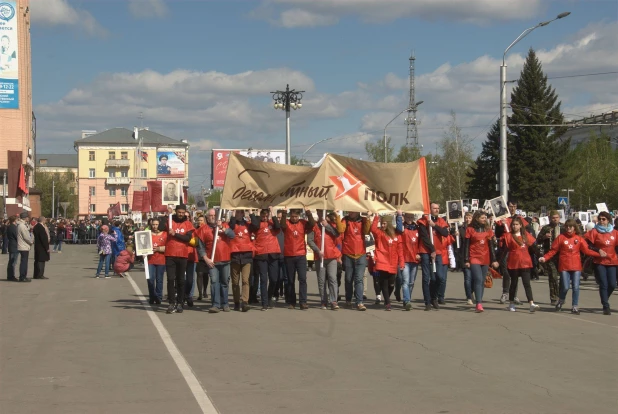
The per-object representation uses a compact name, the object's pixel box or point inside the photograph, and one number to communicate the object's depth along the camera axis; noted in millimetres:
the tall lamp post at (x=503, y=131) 33606
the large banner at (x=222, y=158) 73688
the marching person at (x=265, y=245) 15608
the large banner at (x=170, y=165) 105250
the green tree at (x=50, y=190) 129500
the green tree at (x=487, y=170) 69125
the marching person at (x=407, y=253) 15781
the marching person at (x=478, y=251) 15414
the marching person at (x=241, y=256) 15328
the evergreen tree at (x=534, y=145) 67375
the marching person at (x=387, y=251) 15805
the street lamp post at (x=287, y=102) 42500
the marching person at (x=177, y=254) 14969
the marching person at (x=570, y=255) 15398
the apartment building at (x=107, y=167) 132875
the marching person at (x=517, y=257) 15531
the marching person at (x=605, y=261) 15398
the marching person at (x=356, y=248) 15711
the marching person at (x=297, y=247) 15711
